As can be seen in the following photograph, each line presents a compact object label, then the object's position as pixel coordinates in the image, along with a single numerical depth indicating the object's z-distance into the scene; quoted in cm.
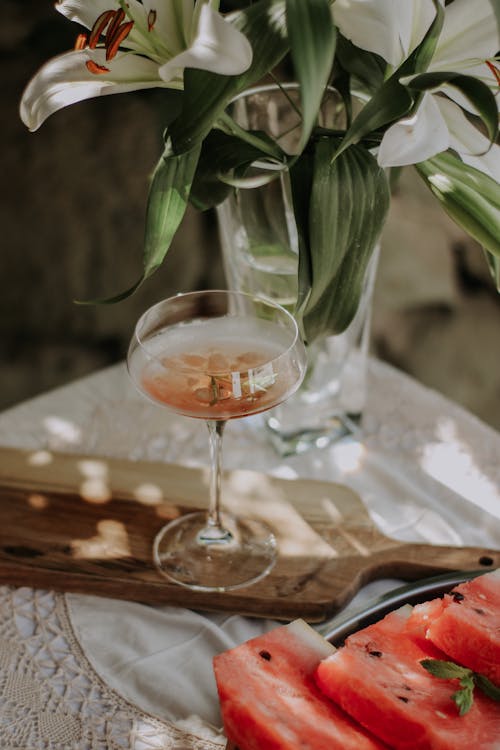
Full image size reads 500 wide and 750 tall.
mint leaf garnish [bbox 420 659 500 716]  88
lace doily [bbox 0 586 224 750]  97
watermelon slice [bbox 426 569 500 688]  90
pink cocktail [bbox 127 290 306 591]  104
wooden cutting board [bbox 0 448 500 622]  116
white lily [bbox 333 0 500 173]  88
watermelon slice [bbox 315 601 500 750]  84
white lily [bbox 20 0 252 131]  90
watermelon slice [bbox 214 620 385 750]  86
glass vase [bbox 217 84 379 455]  123
